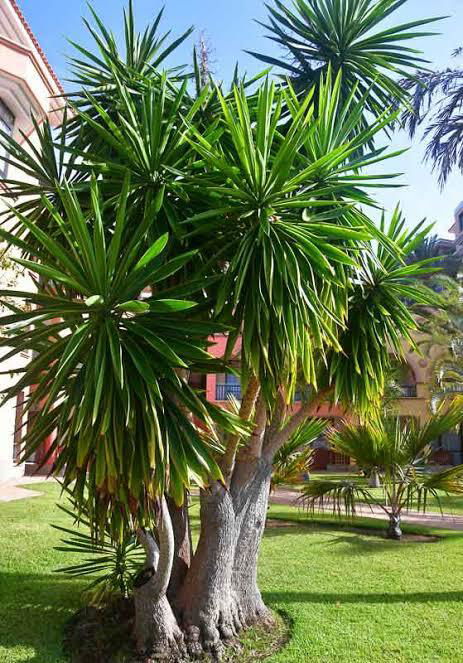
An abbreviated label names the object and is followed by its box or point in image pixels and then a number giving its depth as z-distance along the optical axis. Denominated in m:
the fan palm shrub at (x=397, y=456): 9.16
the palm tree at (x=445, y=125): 20.00
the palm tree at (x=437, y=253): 33.16
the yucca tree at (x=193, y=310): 4.07
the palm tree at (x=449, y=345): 23.17
